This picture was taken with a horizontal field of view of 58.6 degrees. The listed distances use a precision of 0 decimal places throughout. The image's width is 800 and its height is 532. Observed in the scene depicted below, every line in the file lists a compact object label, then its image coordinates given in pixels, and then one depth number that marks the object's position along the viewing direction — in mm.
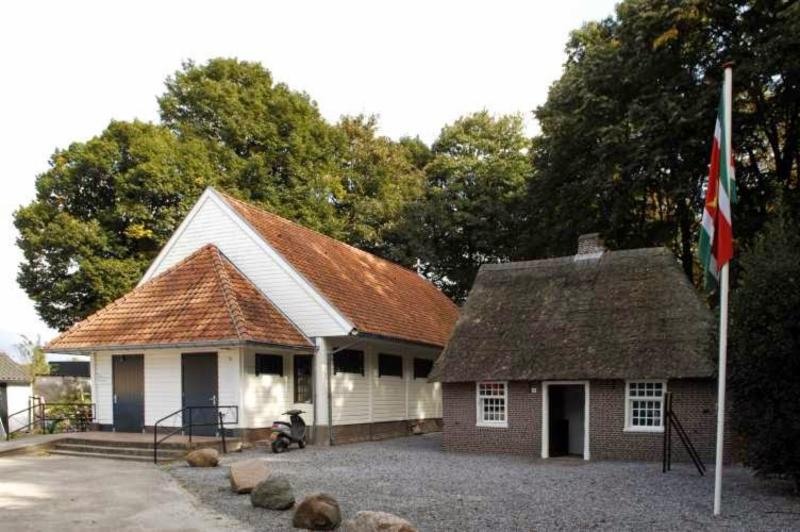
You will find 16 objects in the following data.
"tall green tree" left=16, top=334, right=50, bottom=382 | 31125
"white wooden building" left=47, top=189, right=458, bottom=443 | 19266
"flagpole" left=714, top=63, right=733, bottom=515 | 10508
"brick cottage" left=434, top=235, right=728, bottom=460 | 17444
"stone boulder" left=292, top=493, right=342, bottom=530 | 9562
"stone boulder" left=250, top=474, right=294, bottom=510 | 10820
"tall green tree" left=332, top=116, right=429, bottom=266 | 37906
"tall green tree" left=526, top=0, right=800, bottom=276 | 20969
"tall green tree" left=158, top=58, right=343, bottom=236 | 34531
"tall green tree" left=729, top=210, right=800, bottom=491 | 11930
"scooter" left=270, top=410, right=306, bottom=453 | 18266
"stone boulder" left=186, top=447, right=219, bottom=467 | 15273
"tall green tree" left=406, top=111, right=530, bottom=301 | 37000
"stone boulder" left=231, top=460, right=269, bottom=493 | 12000
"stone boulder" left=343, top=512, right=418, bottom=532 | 8555
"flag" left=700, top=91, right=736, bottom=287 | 11148
